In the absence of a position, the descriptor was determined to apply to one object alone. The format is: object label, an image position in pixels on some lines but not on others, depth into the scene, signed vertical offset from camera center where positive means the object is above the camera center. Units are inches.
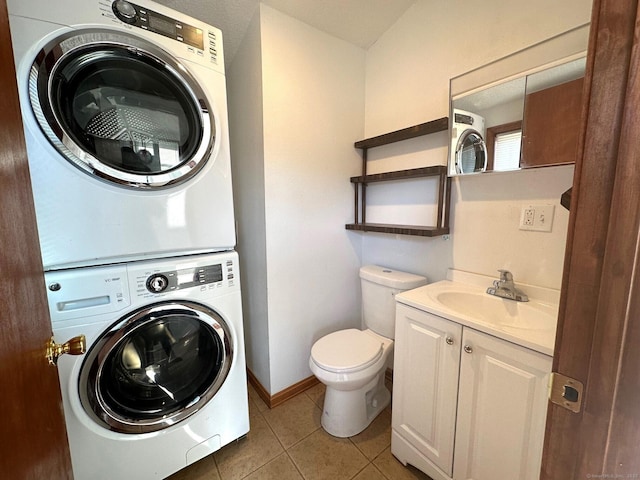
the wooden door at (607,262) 14.0 -2.9
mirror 40.4 +18.1
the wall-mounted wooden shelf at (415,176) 55.6 +8.5
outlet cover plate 43.9 -1.0
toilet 52.8 -30.4
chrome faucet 46.2 -13.9
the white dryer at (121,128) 31.3 +11.8
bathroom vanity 33.6 -24.8
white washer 35.1 -24.0
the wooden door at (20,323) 16.6 -8.0
